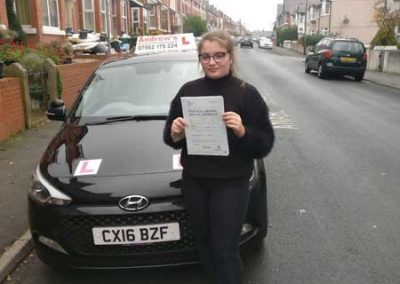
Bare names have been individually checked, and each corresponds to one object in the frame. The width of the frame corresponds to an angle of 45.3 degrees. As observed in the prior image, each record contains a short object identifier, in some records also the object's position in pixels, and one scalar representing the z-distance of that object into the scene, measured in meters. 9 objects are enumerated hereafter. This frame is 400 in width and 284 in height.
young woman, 2.65
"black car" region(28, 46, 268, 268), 3.14
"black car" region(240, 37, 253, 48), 66.94
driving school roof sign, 7.74
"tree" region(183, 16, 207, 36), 66.49
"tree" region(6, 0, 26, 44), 15.49
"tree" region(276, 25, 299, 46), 74.24
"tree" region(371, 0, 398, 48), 26.31
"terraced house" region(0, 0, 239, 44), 17.39
